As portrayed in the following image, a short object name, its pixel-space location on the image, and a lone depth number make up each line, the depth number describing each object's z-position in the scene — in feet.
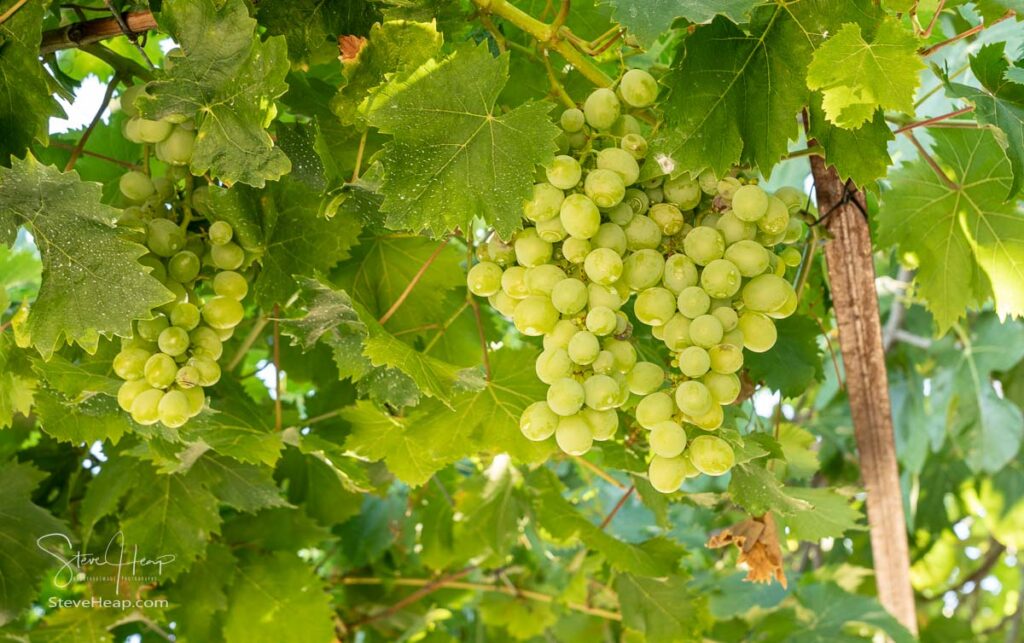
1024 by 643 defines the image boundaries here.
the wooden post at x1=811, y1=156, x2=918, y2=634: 4.15
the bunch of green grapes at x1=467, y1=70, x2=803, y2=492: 2.67
